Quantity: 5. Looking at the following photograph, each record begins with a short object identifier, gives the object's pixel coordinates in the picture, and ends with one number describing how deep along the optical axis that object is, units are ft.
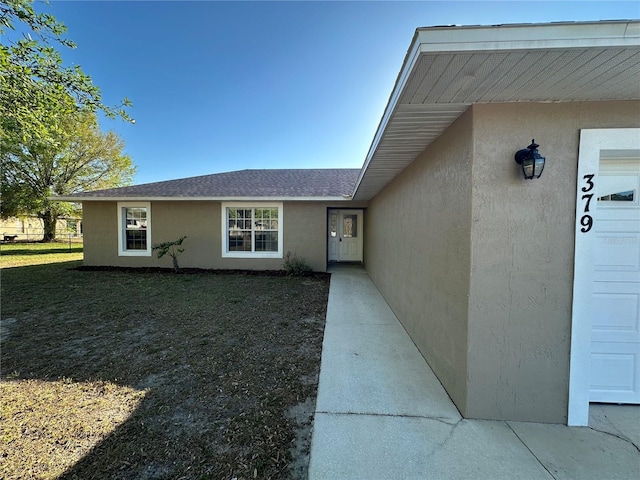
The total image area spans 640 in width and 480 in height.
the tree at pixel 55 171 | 59.89
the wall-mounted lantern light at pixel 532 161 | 6.20
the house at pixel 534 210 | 5.10
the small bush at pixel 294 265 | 27.76
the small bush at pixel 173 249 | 26.75
